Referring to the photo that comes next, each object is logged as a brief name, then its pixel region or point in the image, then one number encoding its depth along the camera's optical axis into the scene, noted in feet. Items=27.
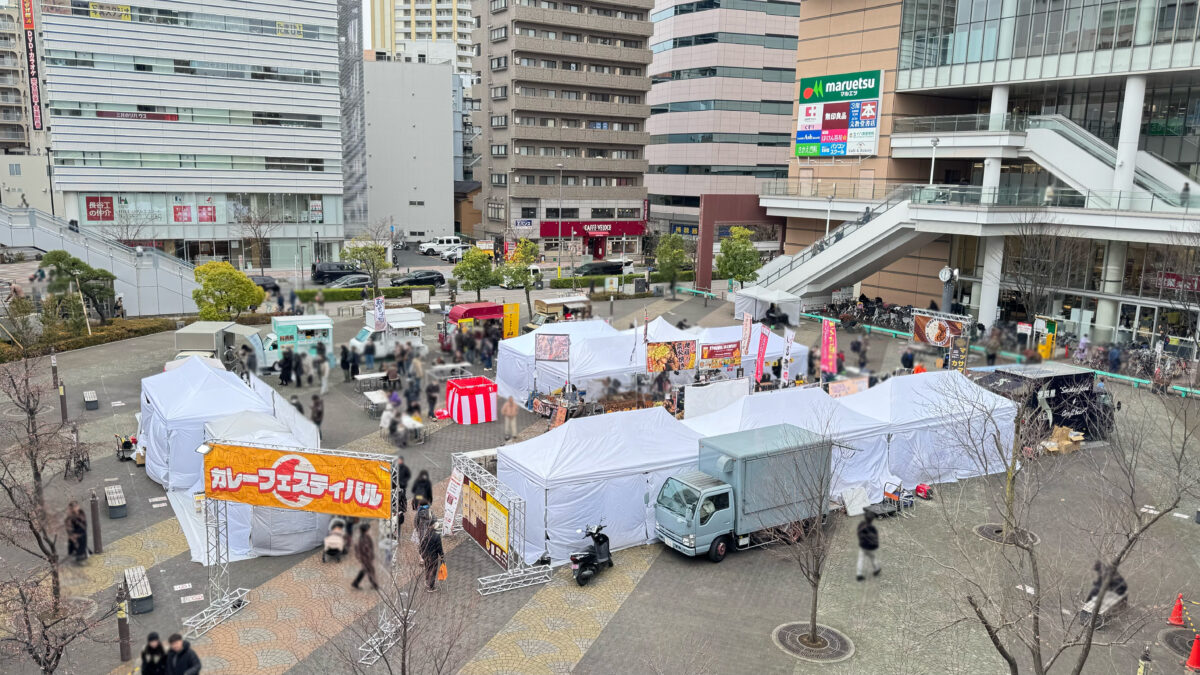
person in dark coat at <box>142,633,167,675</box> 28.45
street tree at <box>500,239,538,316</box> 112.06
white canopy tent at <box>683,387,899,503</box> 49.65
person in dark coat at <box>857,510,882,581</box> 43.30
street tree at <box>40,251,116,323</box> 81.76
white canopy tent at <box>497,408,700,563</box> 42.68
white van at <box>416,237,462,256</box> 177.99
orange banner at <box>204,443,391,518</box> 37.04
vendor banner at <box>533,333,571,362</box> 61.57
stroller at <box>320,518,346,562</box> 40.63
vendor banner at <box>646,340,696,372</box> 65.41
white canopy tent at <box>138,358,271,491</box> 50.34
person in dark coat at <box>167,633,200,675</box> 28.17
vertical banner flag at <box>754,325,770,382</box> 68.18
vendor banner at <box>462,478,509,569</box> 41.22
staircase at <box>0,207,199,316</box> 98.78
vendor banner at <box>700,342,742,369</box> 66.54
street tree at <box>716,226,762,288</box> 116.78
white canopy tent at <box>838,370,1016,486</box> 52.54
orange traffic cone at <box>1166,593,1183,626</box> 36.51
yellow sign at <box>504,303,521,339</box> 85.46
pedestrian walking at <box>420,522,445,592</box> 38.27
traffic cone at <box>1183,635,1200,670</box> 32.77
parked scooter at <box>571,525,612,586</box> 40.50
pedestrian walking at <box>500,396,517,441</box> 61.95
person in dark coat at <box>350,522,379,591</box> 35.65
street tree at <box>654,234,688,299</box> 109.58
